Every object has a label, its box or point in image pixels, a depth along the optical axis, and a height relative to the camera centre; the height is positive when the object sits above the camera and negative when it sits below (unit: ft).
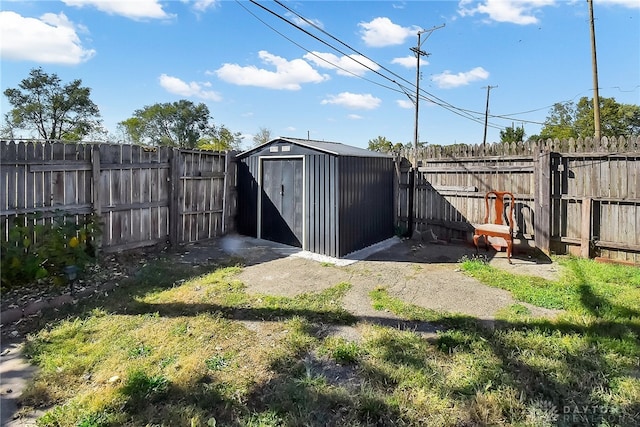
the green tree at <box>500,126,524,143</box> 79.10 +16.60
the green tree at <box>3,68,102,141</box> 85.51 +25.07
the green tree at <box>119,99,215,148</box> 119.24 +28.41
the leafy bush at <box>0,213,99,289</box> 13.06 -1.58
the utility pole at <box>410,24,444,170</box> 46.24 +20.53
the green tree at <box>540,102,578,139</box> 83.56 +23.62
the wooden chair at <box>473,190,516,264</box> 18.44 -0.97
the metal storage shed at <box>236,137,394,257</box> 19.13 +0.71
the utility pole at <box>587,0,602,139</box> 27.25 +10.42
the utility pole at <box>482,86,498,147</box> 86.48 +22.52
